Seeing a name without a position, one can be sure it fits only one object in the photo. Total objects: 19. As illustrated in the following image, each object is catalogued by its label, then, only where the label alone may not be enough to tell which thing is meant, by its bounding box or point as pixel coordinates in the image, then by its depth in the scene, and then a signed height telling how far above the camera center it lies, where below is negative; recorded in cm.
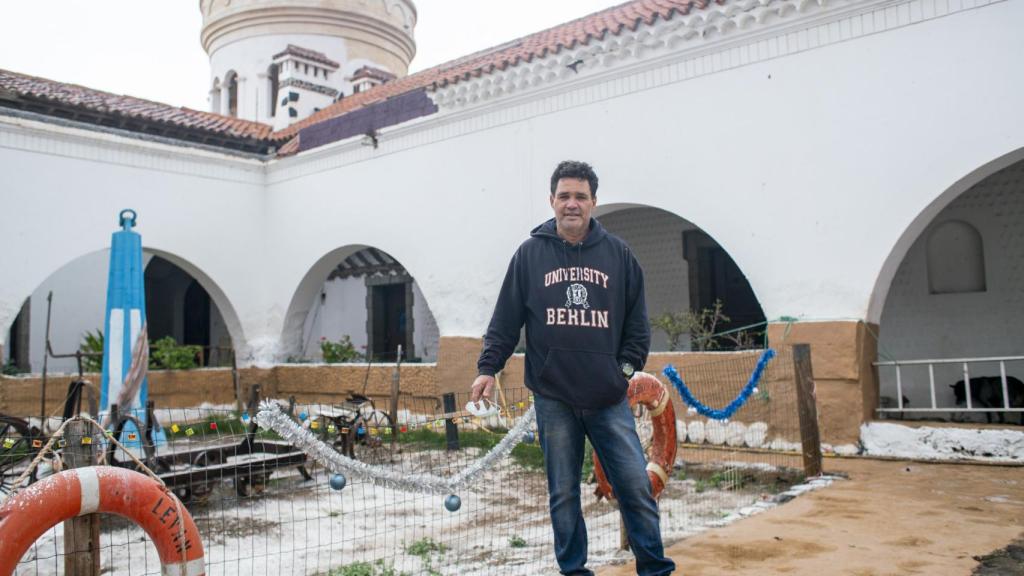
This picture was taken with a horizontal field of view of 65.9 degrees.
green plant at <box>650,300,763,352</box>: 901 +25
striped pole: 750 +40
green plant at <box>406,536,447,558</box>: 468 -114
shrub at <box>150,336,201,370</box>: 1145 +19
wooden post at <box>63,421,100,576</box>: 255 -56
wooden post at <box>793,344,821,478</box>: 592 -44
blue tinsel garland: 614 -36
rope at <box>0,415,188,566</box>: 242 -31
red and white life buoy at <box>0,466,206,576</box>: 225 -40
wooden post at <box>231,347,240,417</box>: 1188 -27
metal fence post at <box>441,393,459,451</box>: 818 -71
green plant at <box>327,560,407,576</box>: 421 -112
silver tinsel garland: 372 -50
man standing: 292 +1
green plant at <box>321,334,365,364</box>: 1190 +15
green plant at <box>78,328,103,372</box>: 1112 +31
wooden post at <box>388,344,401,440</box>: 904 -42
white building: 702 +206
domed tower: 1700 +708
